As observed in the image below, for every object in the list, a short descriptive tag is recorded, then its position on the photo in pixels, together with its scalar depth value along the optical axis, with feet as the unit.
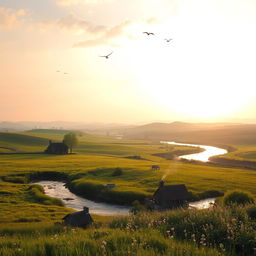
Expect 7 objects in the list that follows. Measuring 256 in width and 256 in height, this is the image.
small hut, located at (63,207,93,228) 122.72
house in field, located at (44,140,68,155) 511.40
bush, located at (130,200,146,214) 157.29
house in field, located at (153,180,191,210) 179.52
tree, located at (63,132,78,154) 531.50
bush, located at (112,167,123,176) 299.60
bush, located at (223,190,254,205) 146.82
